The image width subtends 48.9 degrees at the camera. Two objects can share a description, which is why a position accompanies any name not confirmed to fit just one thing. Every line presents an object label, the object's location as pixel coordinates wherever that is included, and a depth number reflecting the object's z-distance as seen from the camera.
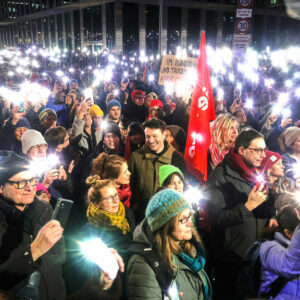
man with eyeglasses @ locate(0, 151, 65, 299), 2.23
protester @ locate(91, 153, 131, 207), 3.67
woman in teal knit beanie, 2.05
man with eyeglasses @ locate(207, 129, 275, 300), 3.10
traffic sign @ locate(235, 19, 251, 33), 12.56
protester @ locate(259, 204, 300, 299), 2.07
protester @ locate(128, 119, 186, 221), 4.10
